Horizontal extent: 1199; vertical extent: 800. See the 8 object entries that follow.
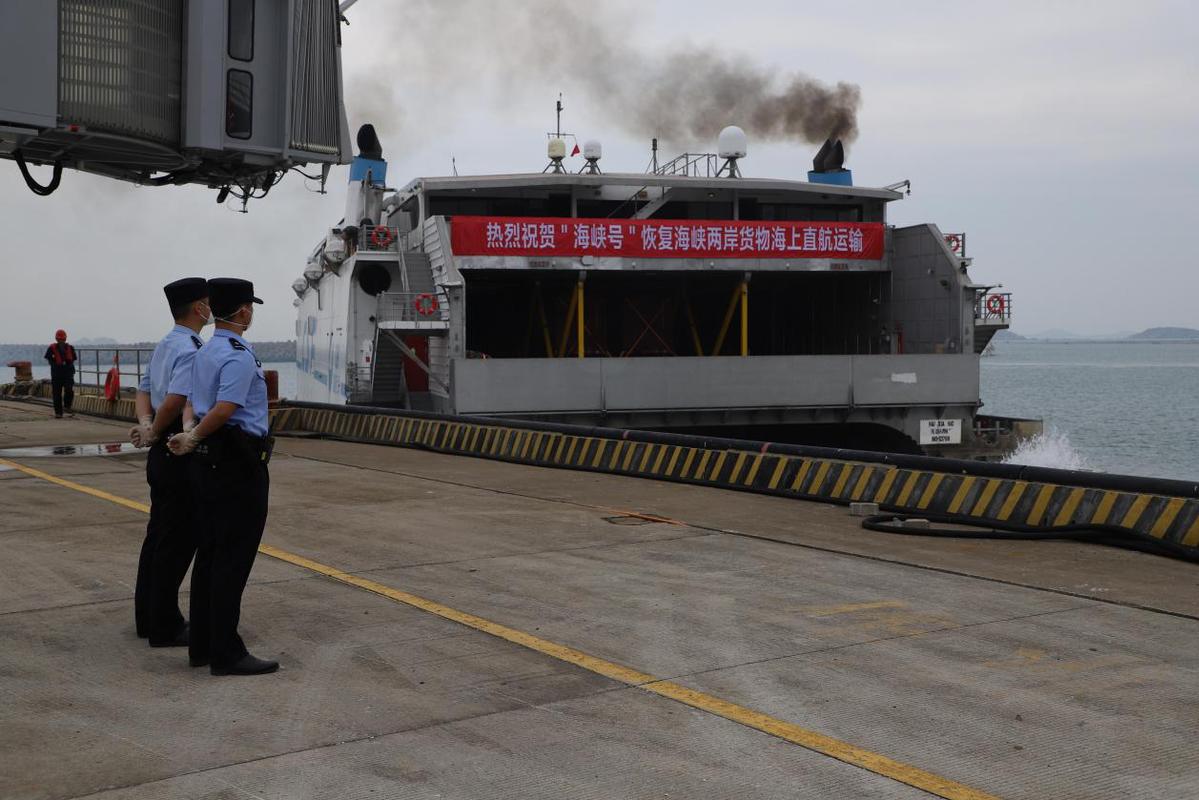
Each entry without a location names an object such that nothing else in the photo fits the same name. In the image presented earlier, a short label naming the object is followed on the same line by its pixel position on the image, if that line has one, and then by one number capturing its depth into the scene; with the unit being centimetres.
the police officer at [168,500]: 579
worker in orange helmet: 2398
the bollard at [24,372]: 3703
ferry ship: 2377
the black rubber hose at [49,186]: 1357
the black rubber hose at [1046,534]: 880
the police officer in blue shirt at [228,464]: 523
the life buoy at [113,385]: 2637
